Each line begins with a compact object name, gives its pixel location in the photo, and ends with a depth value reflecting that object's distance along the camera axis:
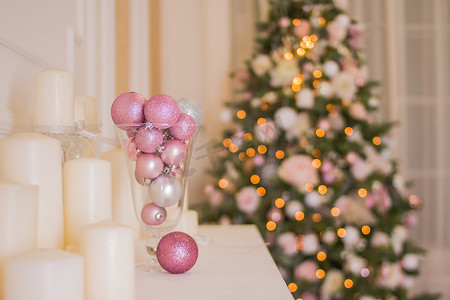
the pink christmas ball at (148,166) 0.78
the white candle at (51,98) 0.73
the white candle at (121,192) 0.91
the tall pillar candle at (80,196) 0.69
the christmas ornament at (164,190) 0.79
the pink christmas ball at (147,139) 0.77
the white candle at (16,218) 0.50
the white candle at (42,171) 0.58
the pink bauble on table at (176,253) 0.78
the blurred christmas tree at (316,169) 2.31
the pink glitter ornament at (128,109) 0.79
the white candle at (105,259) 0.55
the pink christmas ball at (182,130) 0.78
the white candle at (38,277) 0.45
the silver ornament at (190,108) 0.89
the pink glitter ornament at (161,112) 0.76
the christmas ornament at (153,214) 0.82
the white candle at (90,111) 0.94
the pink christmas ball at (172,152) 0.78
